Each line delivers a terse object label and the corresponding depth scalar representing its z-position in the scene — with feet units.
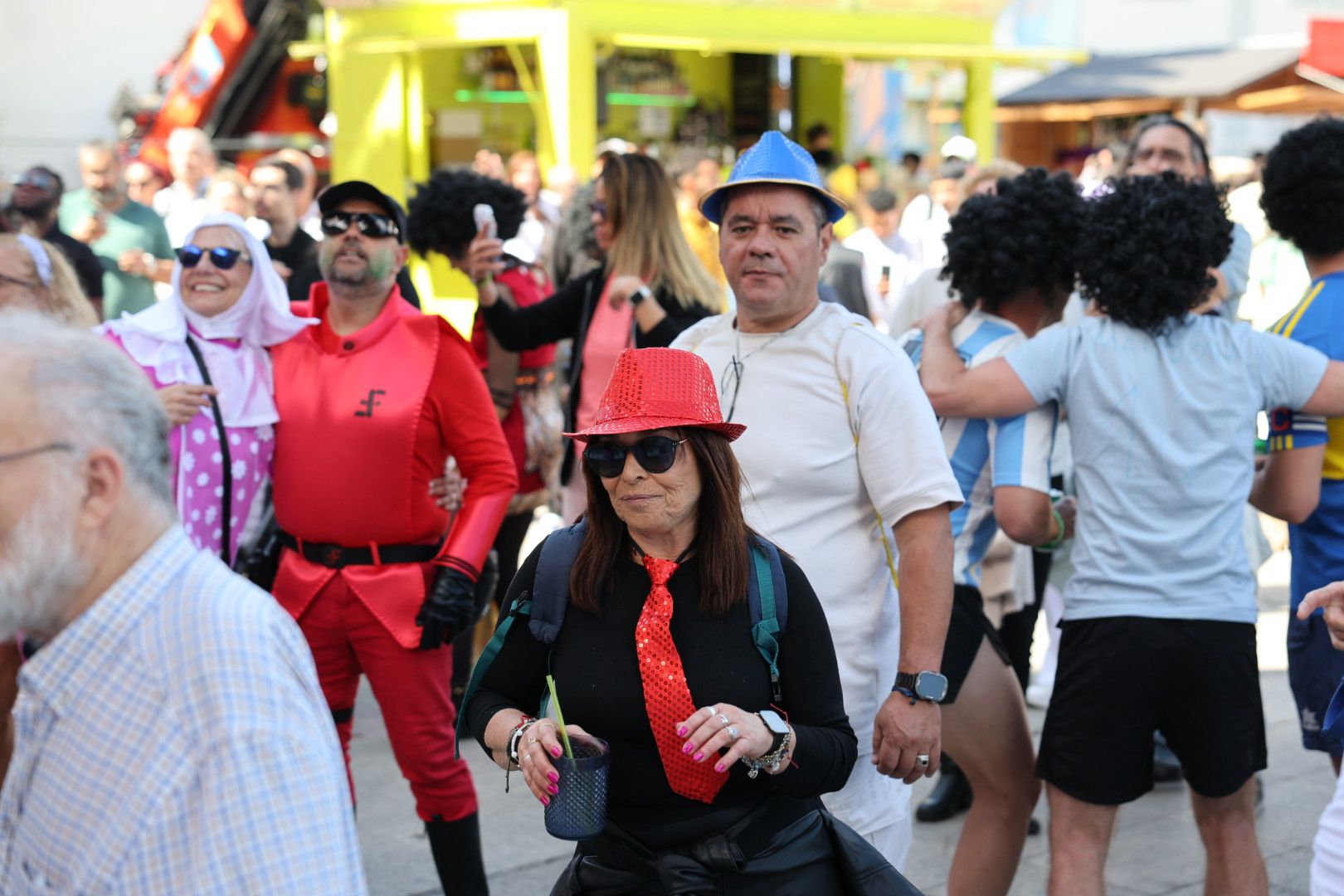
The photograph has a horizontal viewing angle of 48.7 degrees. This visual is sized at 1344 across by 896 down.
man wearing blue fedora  10.28
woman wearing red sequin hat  8.48
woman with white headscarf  13.25
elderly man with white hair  5.57
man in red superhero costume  13.16
